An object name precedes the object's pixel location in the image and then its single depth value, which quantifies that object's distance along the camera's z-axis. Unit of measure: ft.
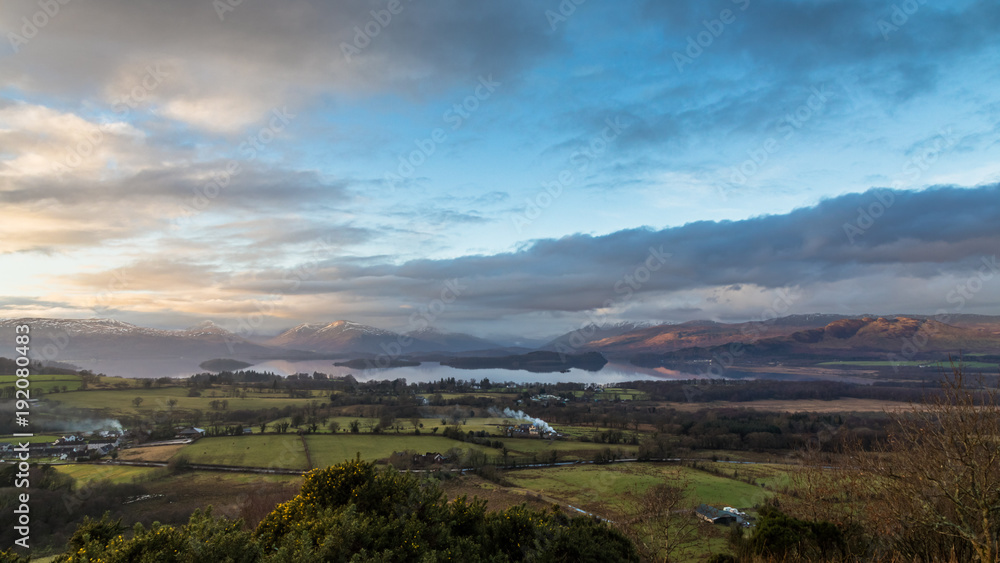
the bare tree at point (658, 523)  61.77
